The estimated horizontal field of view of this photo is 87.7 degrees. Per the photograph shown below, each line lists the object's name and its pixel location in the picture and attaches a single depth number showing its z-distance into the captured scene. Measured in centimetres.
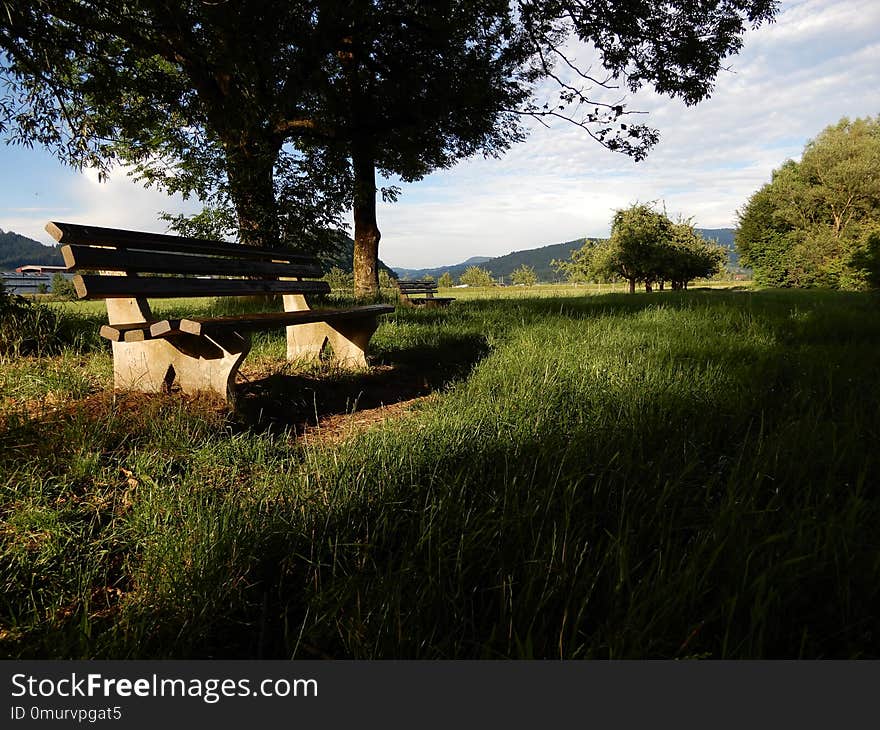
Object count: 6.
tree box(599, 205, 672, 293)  4456
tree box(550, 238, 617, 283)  4943
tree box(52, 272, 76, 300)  3672
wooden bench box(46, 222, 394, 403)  252
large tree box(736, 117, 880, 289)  3538
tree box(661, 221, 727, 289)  4444
